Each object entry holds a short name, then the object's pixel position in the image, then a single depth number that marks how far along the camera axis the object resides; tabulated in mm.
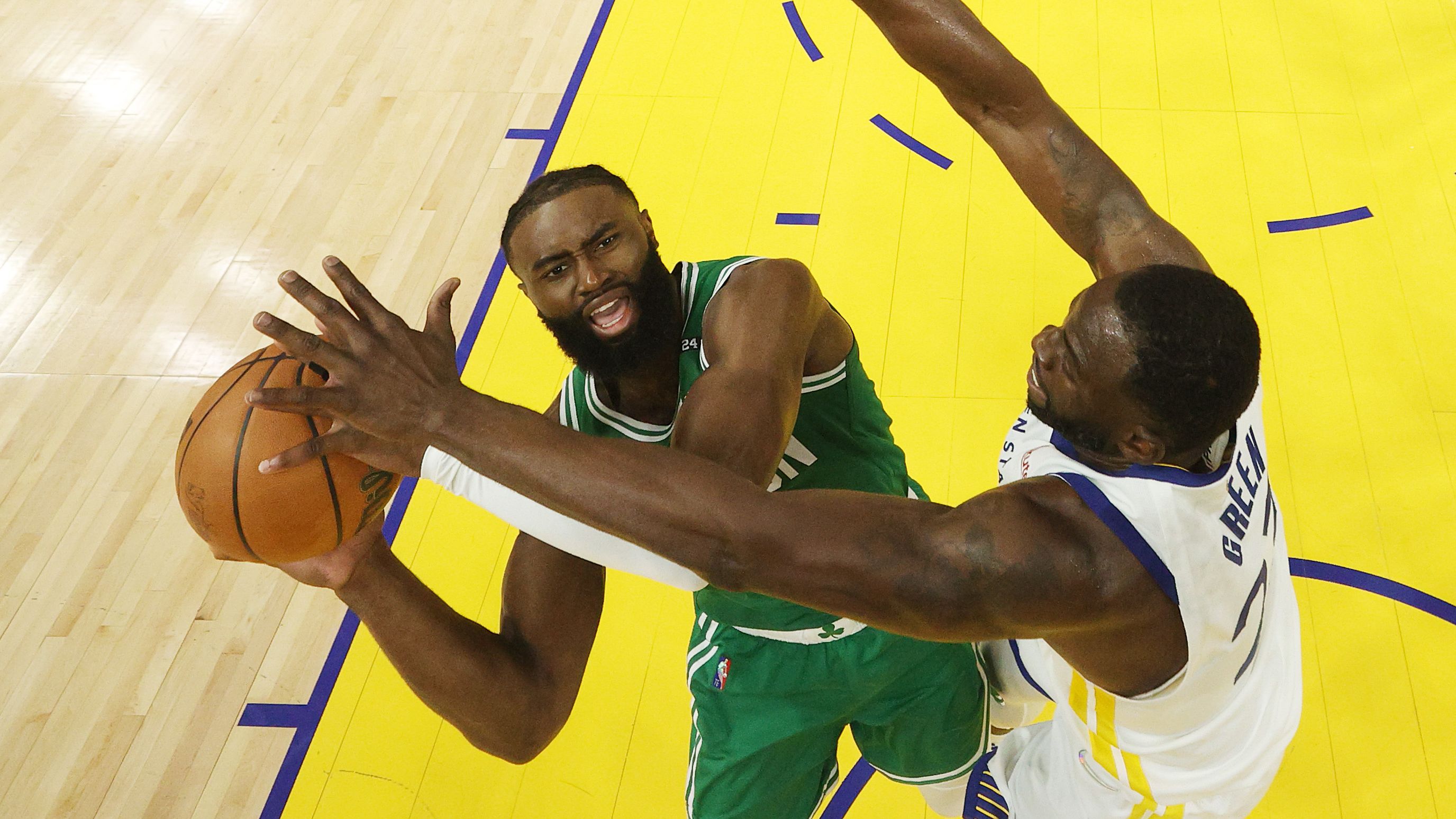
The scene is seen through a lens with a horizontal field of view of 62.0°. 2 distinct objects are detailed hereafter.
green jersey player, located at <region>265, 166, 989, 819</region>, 2656
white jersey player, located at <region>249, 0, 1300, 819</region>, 2014
